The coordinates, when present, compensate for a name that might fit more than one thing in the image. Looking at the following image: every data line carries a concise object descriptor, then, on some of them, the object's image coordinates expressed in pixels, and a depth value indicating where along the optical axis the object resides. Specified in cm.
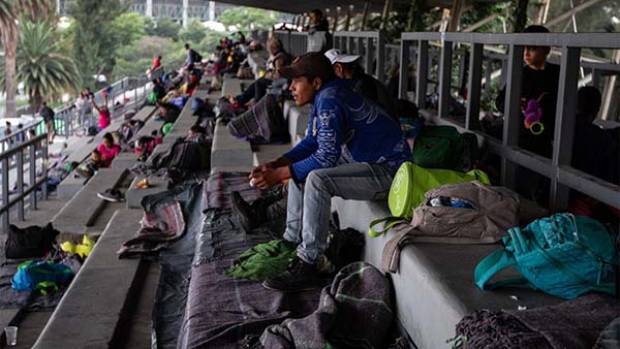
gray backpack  412
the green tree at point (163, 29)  10412
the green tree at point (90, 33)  6184
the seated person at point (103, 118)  3059
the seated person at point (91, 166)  1622
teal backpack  325
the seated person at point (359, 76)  630
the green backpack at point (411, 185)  447
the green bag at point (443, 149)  495
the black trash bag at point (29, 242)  950
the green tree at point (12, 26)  4619
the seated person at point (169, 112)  1847
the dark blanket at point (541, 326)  274
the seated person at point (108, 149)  1714
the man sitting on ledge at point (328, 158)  491
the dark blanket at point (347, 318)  383
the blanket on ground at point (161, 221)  732
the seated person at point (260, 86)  1259
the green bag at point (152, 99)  2709
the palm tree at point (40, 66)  5025
